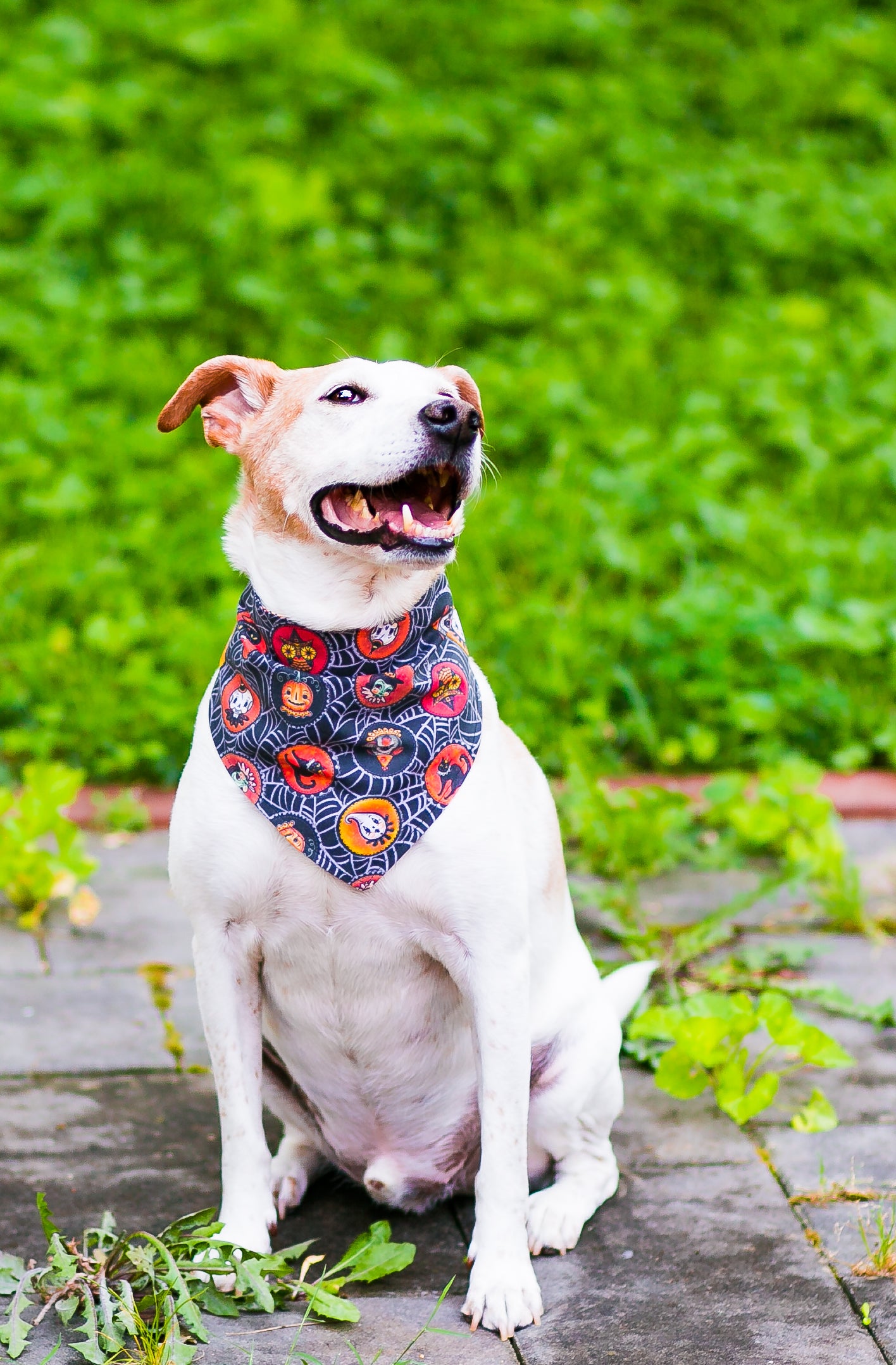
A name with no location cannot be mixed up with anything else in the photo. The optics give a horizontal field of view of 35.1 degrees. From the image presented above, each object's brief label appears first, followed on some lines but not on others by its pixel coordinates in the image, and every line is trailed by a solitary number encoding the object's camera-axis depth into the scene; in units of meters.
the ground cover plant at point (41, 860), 4.18
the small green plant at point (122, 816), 4.91
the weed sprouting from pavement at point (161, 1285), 2.33
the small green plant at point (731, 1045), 3.11
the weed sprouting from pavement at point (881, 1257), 2.63
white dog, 2.54
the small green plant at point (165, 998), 3.58
